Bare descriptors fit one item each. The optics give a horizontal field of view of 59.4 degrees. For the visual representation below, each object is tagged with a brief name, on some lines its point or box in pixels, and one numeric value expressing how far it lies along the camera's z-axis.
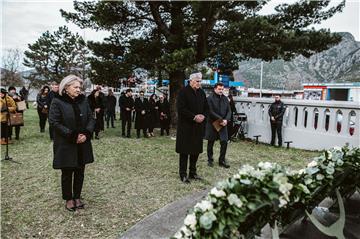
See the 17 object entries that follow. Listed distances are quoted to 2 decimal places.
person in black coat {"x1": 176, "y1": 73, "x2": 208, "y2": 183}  5.73
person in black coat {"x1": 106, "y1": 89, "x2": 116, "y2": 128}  16.19
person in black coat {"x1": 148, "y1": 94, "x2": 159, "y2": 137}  12.77
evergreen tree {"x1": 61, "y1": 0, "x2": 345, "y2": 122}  11.07
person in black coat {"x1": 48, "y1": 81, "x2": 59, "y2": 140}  9.35
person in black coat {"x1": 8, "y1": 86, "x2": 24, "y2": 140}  10.89
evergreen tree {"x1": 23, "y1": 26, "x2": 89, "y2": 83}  40.84
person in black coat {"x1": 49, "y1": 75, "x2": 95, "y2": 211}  4.20
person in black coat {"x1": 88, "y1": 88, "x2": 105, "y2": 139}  11.62
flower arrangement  1.64
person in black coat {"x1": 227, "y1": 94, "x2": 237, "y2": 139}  12.03
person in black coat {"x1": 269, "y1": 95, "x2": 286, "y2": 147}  11.10
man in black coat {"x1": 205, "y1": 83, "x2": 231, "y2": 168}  7.25
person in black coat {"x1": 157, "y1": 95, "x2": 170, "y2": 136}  13.34
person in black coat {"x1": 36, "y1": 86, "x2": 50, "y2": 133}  11.71
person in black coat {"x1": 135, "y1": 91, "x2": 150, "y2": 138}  12.41
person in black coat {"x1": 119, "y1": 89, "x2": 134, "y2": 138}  12.20
